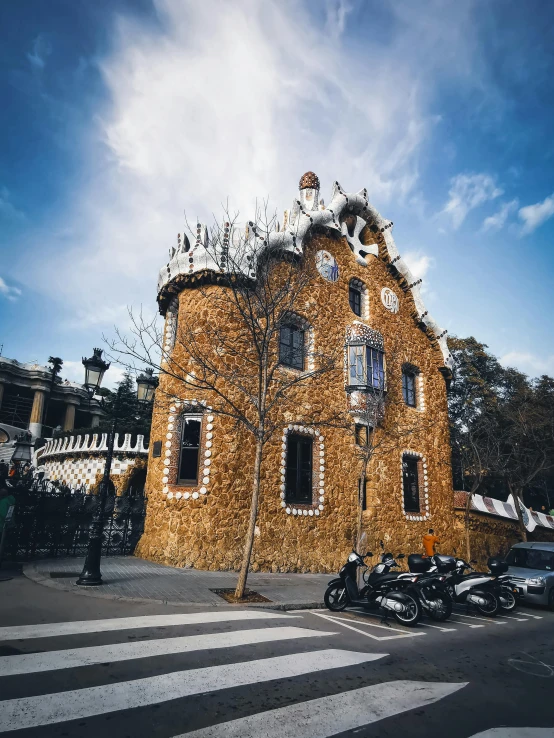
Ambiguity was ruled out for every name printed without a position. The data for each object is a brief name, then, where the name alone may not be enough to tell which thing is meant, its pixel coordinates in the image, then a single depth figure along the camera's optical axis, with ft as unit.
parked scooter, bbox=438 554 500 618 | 27.94
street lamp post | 25.73
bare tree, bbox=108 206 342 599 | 37.63
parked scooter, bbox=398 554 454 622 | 24.84
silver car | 32.37
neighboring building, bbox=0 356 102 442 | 134.72
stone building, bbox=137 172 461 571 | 37.09
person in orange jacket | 47.60
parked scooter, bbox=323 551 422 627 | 23.34
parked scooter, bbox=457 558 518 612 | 29.32
